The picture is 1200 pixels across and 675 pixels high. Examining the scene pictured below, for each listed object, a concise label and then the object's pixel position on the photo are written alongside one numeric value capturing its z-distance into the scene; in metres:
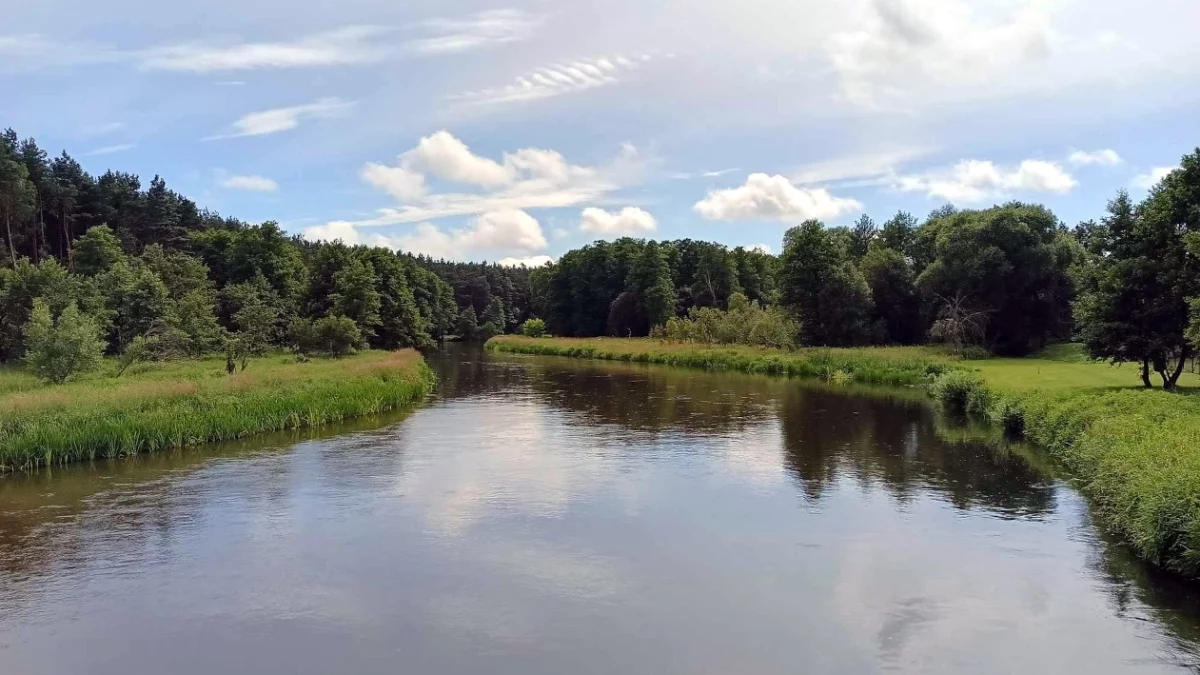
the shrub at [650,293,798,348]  54.03
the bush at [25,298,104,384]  28.67
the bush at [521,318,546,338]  96.44
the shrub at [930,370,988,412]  29.00
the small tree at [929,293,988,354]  46.62
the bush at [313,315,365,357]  47.62
